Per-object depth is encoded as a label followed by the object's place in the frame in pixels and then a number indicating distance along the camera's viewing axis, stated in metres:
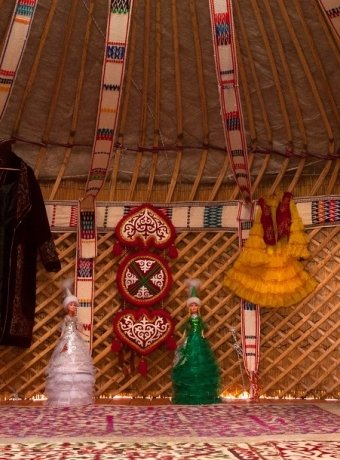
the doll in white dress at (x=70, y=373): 3.21
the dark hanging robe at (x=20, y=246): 3.51
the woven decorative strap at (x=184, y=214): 3.73
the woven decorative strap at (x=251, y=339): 3.59
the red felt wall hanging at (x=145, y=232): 3.73
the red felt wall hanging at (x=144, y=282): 3.68
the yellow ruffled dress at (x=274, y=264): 3.56
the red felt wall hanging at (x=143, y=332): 3.61
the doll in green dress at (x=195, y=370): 3.27
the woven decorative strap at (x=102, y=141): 2.96
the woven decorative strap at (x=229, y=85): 2.93
